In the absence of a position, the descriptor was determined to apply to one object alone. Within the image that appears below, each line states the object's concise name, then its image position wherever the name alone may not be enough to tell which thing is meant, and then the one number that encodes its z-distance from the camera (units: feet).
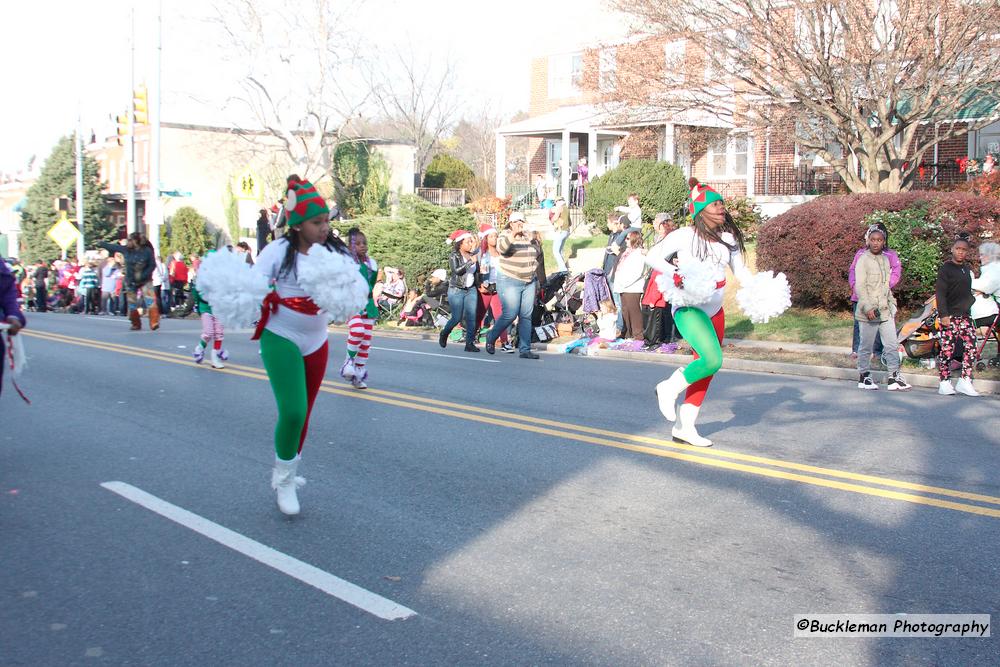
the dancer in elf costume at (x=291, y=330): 19.49
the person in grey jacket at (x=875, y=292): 38.04
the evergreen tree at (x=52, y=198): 167.94
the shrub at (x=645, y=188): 94.63
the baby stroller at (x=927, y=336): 41.96
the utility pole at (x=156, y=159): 102.58
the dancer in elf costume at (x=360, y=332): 37.06
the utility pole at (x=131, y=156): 114.01
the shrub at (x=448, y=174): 172.35
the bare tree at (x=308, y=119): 129.80
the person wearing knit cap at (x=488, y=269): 52.70
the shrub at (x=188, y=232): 153.58
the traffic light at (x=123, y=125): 113.39
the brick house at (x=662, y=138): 71.67
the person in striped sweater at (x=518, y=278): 49.06
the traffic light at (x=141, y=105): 95.25
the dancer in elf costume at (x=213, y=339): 43.73
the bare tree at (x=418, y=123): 198.18
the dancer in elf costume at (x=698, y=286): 25.35
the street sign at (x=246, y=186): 87.21
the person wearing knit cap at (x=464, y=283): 51.52
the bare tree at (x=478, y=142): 221.87
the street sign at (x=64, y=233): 127.54
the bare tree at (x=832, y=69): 60.80
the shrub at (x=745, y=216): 82.02
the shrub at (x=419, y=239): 82.43
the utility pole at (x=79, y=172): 150.00
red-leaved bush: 53.93
